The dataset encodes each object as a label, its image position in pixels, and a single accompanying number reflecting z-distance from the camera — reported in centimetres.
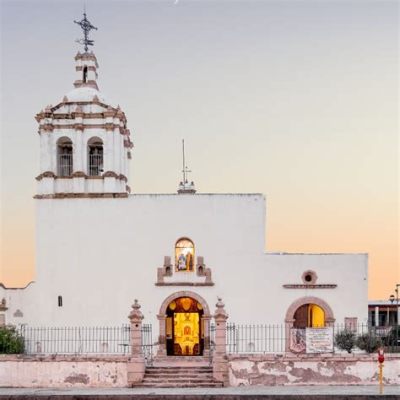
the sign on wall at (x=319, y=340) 2036
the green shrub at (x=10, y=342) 2189
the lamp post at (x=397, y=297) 3566
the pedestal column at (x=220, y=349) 2005
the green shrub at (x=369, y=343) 2128
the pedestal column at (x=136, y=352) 2014
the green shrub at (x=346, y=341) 2158
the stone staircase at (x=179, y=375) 2009
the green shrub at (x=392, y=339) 2208
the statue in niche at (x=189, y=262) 2572
